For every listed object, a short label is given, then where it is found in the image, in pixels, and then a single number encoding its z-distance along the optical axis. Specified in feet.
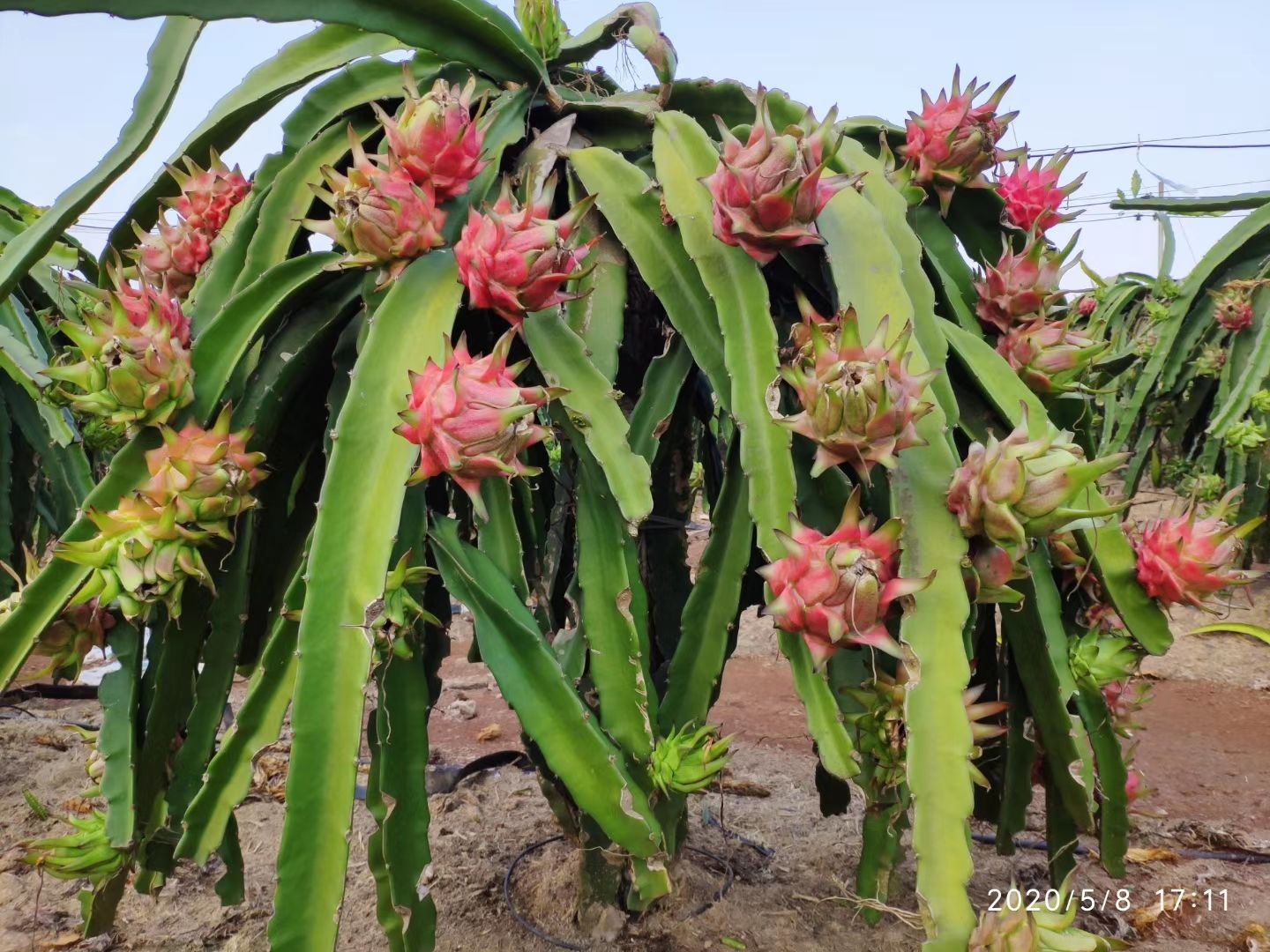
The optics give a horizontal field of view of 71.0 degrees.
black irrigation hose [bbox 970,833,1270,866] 6.35
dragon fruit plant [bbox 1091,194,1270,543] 10.16
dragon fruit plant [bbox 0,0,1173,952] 2.59
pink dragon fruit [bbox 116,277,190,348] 3.08
